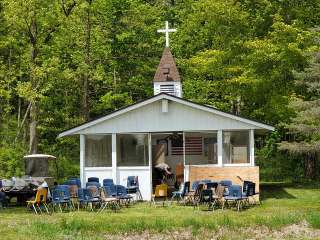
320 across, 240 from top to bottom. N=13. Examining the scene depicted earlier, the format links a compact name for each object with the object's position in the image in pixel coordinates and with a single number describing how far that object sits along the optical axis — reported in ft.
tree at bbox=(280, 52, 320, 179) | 71.26
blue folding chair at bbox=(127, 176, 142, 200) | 72.23
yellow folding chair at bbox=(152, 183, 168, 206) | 69.26
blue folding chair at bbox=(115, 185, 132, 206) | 65.95
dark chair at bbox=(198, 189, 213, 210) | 63.87
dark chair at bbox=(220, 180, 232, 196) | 64.63
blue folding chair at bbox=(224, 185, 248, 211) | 62.80
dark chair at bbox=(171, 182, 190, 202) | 67.21
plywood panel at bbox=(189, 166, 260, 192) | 70.79
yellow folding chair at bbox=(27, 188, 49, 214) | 61.26
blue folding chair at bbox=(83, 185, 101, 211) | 63.21
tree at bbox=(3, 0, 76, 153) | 92.48
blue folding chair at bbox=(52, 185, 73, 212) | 62.75
